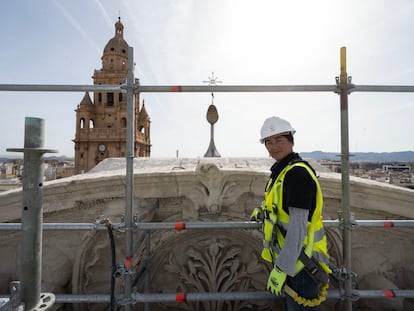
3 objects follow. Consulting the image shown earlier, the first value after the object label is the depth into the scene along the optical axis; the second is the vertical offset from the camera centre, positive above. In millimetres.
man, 1576 -429
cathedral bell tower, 38500 +7697
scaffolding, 2262 -587
